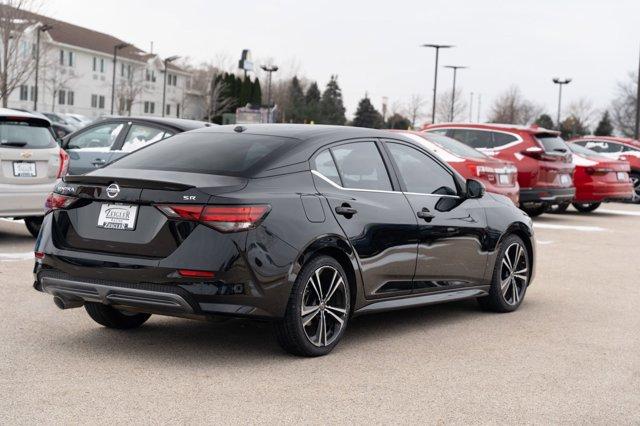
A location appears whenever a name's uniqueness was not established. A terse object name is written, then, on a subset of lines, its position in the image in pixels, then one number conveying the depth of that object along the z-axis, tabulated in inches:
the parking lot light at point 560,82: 2516.0
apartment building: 3230.8
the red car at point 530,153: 714.2
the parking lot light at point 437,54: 2240.4
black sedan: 232.7
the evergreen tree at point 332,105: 5098.4
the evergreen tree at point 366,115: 4852.4
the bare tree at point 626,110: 4441.4
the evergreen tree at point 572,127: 3980.6
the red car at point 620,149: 1037.2
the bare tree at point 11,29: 1577.3
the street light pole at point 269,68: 2516.9
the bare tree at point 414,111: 4160.9
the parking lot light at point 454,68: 2516.6
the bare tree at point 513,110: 4274.6
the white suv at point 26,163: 450.0
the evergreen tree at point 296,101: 5022.1
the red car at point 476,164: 616.1
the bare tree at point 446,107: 4309.3
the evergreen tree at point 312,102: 4985.2
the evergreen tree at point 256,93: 4422.2
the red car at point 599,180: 820.0
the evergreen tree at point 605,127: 4510.3
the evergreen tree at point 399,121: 4323.3
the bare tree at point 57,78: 3213.6
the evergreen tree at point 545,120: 4761.3
